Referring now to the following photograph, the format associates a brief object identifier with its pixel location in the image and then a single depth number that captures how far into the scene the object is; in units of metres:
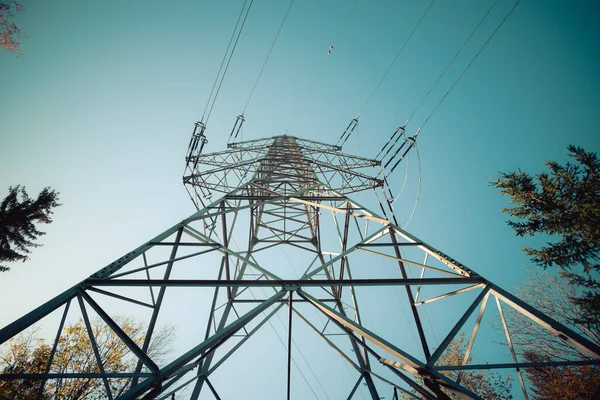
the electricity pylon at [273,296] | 2.54
